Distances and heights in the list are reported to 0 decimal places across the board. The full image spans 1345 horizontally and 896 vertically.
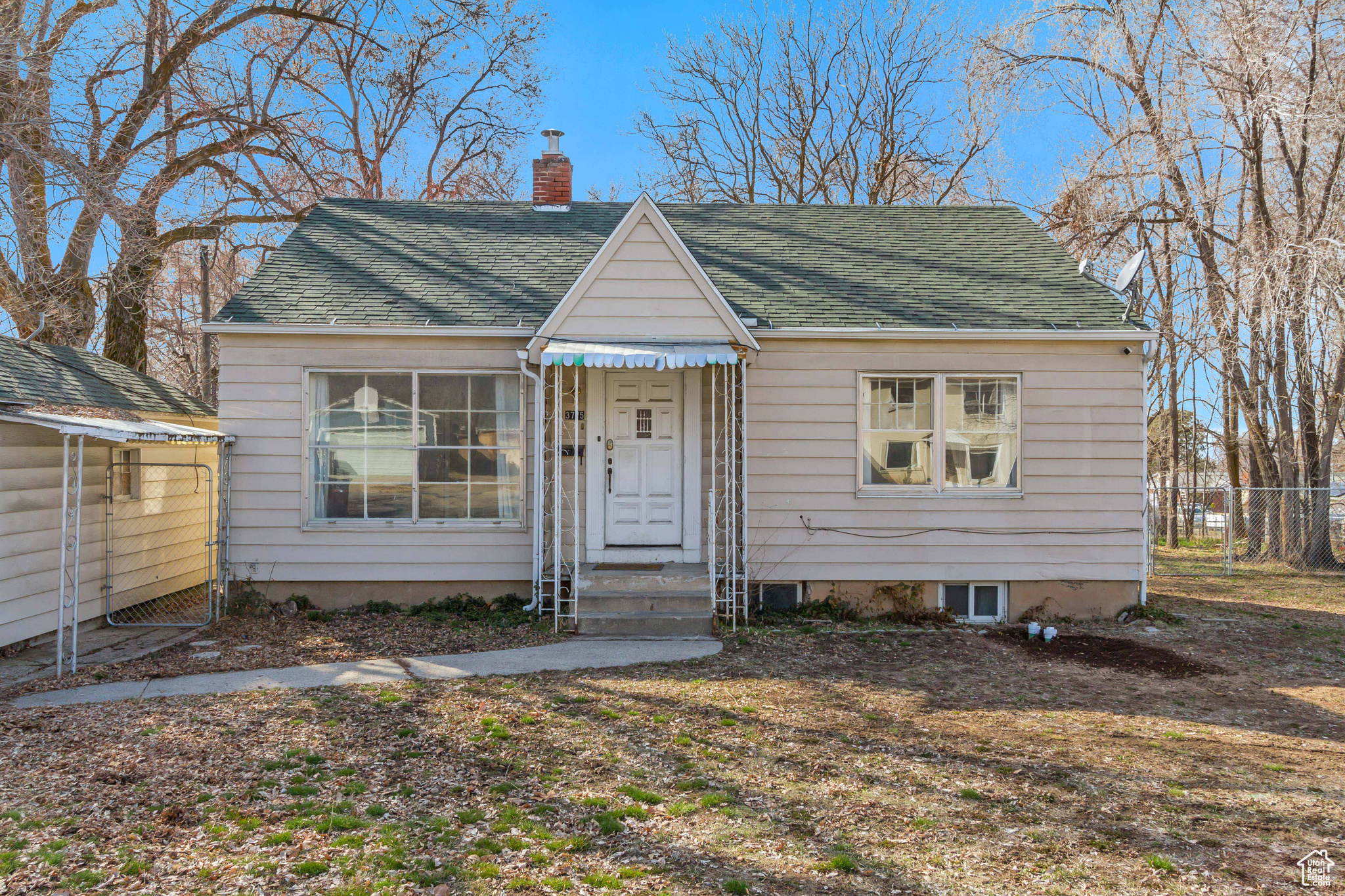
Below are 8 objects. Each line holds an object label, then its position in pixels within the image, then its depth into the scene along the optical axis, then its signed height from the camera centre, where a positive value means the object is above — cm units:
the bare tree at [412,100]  2017 +974
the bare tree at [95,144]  1027 +482
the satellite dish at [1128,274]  1002 +240
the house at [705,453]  941 +18
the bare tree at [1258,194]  1385 +537
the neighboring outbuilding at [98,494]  756 -31
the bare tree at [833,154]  2294 +904
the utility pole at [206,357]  1811 +258
